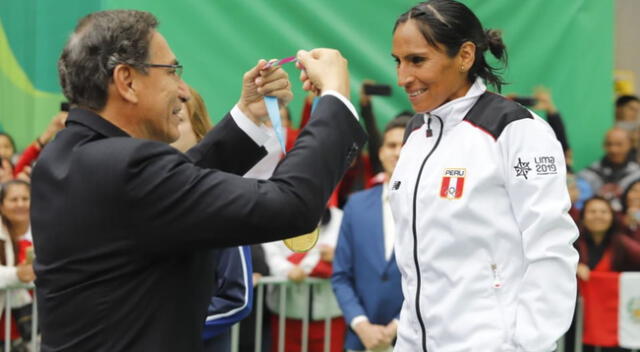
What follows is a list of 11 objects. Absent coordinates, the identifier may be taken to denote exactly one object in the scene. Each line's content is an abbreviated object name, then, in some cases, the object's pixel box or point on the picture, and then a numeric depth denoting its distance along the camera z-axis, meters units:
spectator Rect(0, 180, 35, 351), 9.44
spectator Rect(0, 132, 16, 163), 12.43
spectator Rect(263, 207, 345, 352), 10.55
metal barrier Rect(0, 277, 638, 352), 10.30
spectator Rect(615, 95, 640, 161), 15.66
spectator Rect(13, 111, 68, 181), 11.51
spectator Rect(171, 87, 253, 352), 6.90
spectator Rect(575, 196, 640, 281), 11.40
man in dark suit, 3.76
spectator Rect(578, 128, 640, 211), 13.84
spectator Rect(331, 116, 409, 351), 9.22
